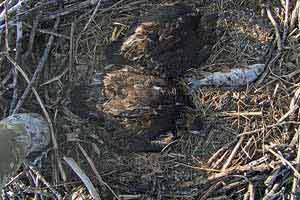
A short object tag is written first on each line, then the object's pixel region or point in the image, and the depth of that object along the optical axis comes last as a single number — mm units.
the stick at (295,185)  2619
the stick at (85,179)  2662
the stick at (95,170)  2727
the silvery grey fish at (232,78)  2818
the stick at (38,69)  2799
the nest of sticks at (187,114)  2709
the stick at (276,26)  2842
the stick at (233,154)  2723
